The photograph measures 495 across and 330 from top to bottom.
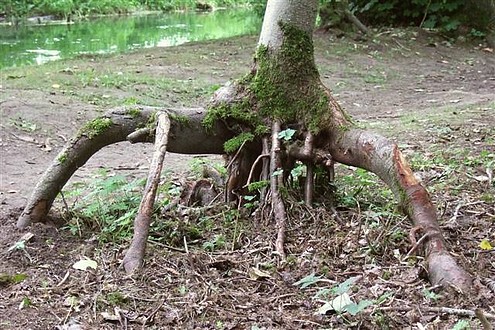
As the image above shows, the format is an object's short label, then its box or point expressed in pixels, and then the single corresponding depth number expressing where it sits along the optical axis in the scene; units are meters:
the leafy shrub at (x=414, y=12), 14.53
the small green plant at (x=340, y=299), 2.54
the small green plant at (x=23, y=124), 7.12
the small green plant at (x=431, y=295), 2.81
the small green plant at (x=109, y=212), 3.69
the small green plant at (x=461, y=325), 2.44
